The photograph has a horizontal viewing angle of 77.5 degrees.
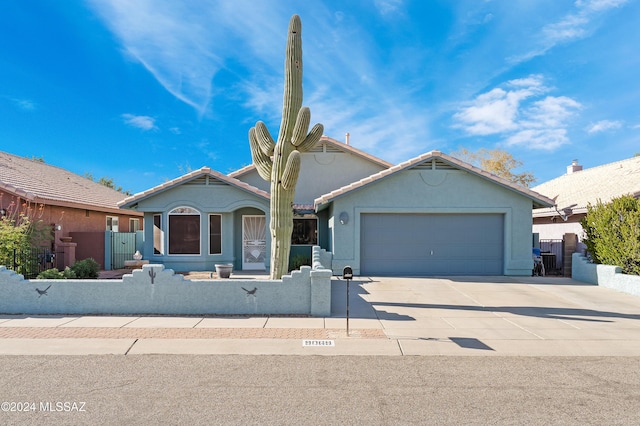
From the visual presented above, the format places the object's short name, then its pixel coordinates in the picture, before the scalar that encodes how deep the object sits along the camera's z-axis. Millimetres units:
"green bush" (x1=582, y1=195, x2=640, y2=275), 12219
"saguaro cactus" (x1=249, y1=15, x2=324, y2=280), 10406
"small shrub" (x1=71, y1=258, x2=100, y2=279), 12875
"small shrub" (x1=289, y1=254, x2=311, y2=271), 16297
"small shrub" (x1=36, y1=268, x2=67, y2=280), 10906
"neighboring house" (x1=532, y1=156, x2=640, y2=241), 17812
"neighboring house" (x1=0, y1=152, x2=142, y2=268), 14662
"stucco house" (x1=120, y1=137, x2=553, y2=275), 15234
